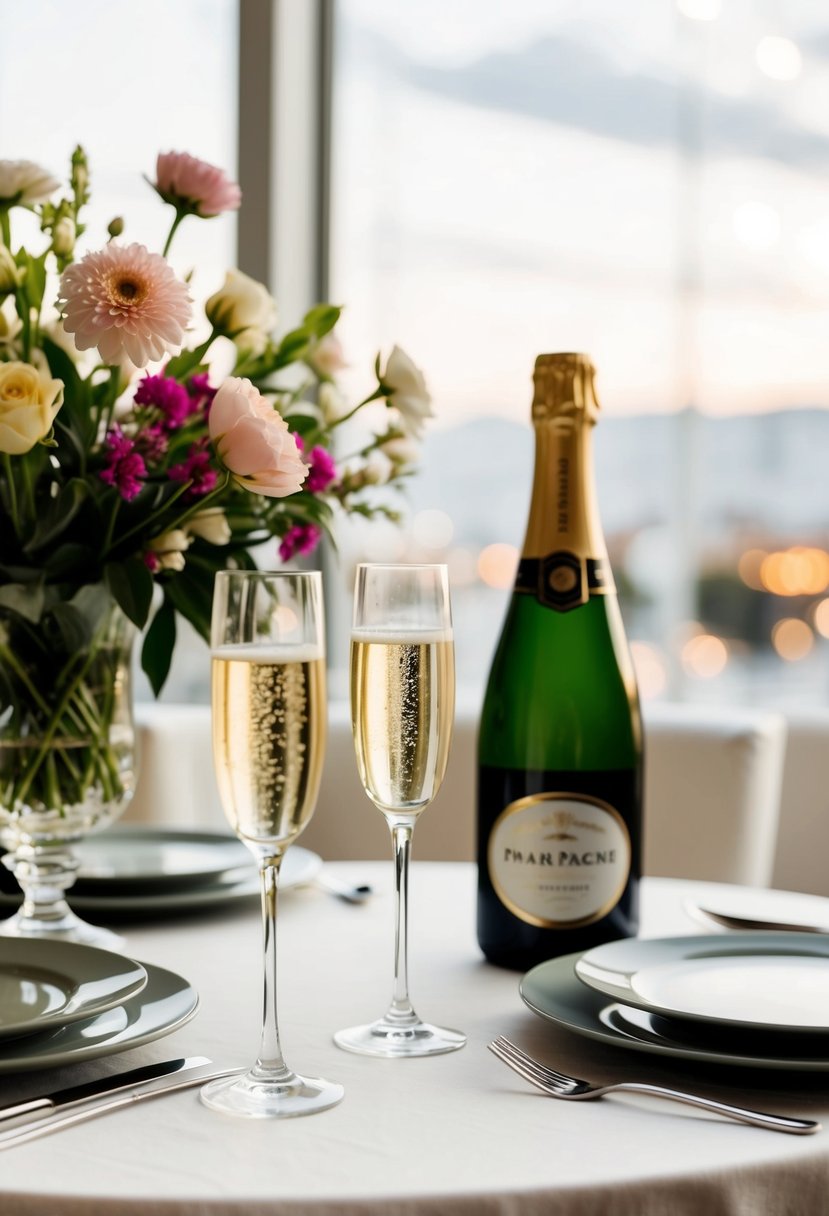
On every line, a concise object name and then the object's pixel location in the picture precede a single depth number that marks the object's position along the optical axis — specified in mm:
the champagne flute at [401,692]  807
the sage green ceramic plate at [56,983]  730
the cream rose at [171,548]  1017
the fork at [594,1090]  662
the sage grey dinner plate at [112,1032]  700
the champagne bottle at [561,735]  982
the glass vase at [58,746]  1048
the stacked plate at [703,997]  735
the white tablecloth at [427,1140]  578
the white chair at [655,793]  1859
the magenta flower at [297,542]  1127
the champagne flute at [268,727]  719
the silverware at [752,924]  1098
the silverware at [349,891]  1243
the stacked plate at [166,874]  1168
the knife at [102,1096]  650
